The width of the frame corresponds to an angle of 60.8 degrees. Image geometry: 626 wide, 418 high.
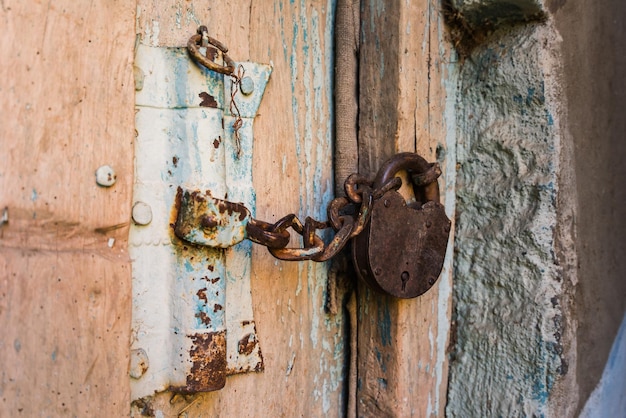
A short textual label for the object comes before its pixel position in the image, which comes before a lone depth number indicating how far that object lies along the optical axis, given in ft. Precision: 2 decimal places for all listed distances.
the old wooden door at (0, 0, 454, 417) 1.87
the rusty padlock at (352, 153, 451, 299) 2.56
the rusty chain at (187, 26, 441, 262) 2.24
